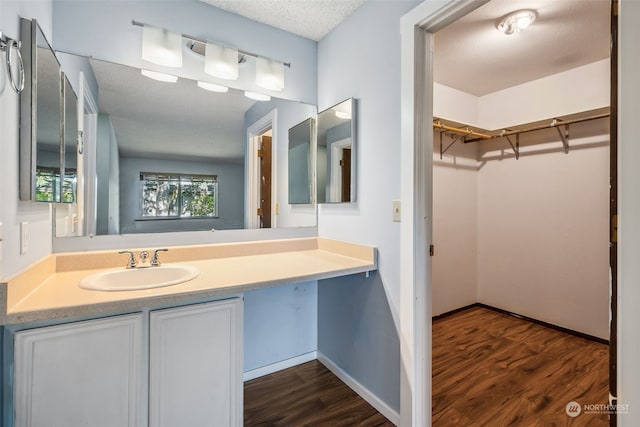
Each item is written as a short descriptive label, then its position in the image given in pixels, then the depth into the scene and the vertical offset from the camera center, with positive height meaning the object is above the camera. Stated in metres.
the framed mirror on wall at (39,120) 1.11 +0.37
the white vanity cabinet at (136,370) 1.03 -0.58
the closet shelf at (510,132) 2.62 +0.78
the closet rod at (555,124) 2.49 +0.78
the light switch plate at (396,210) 1.56 +0.02
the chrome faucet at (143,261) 1.55 -0.24
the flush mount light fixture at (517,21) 1.79 +1.16
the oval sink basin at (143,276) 1.35 -0.29
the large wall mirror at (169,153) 1.60 +0.36
